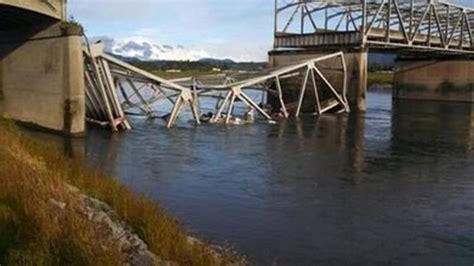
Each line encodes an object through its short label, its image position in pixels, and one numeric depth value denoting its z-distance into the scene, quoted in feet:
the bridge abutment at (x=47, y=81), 131.95
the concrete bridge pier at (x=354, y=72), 243.60
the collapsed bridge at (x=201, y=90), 148.05
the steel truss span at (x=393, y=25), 268.82
